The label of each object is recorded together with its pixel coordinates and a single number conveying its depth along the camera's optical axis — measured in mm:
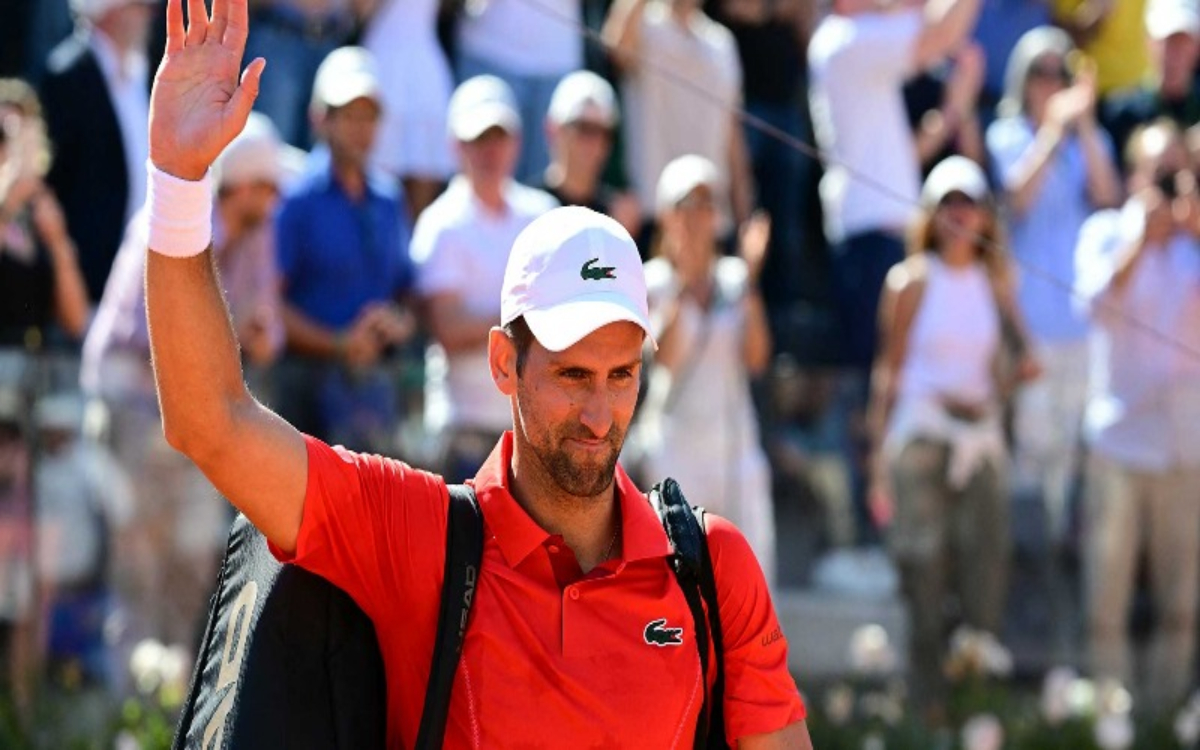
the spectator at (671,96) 20141
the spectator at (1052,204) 18828
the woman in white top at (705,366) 17453
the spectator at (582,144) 18375
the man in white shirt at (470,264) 16609
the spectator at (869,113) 20687
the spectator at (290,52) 18500
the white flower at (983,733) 18266
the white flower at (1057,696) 18703
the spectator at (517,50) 20031
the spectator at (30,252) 15836
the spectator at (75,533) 15367
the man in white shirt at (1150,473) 18875
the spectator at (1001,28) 23531
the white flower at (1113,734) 18641
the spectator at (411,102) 19109
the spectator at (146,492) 15531
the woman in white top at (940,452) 18359
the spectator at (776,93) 21719
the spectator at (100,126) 16766
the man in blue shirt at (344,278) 16328
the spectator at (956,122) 21891
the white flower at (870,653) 18234
